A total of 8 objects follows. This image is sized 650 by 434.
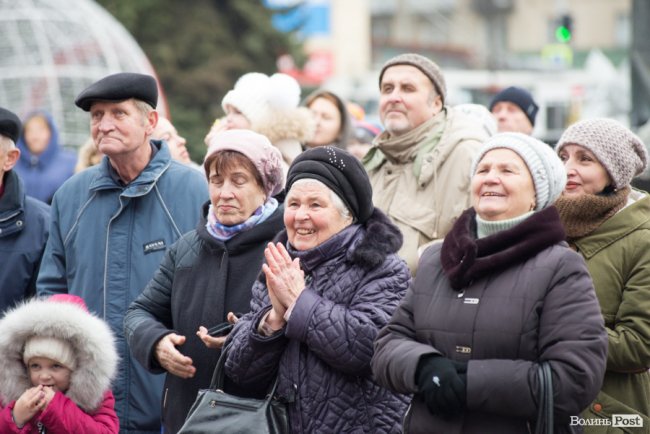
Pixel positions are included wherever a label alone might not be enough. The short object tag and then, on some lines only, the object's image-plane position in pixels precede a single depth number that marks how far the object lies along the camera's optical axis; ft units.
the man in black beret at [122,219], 41.96
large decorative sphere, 136.56
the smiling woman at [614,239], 34.17
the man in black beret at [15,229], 45.01
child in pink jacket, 37.27
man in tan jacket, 44.32
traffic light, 150.10
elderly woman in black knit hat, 32.48
